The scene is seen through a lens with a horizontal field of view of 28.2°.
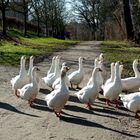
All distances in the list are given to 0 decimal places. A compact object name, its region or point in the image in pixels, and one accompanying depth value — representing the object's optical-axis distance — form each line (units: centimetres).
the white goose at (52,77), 836
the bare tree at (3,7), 2709
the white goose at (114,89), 686
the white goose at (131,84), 764
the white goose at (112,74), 731
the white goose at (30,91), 696
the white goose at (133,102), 595
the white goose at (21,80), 782
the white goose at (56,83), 771
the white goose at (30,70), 817
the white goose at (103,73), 849
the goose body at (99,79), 777
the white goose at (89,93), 667
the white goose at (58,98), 616
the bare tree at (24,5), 3589
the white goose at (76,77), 859
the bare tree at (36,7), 4543
